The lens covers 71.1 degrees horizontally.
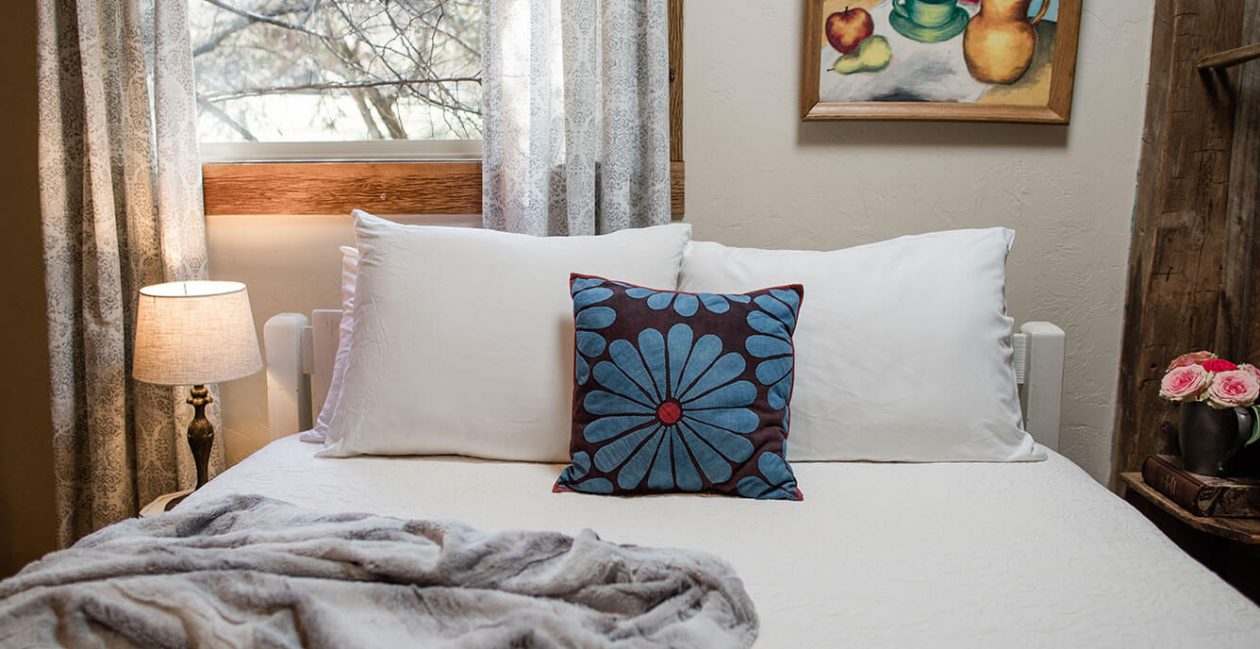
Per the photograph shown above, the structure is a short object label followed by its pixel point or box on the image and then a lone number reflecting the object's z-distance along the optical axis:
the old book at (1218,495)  1.63
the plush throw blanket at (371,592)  0.89
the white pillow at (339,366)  1.71
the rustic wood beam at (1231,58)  1.70
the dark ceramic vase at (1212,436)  1.63
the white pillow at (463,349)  1.53
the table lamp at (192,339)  1.79
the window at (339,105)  2.11
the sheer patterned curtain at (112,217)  2.00
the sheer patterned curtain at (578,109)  1.93
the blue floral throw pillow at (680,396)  1.39
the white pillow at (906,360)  1.55
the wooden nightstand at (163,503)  1.93
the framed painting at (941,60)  1.97
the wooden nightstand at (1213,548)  1.86
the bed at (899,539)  0.99
